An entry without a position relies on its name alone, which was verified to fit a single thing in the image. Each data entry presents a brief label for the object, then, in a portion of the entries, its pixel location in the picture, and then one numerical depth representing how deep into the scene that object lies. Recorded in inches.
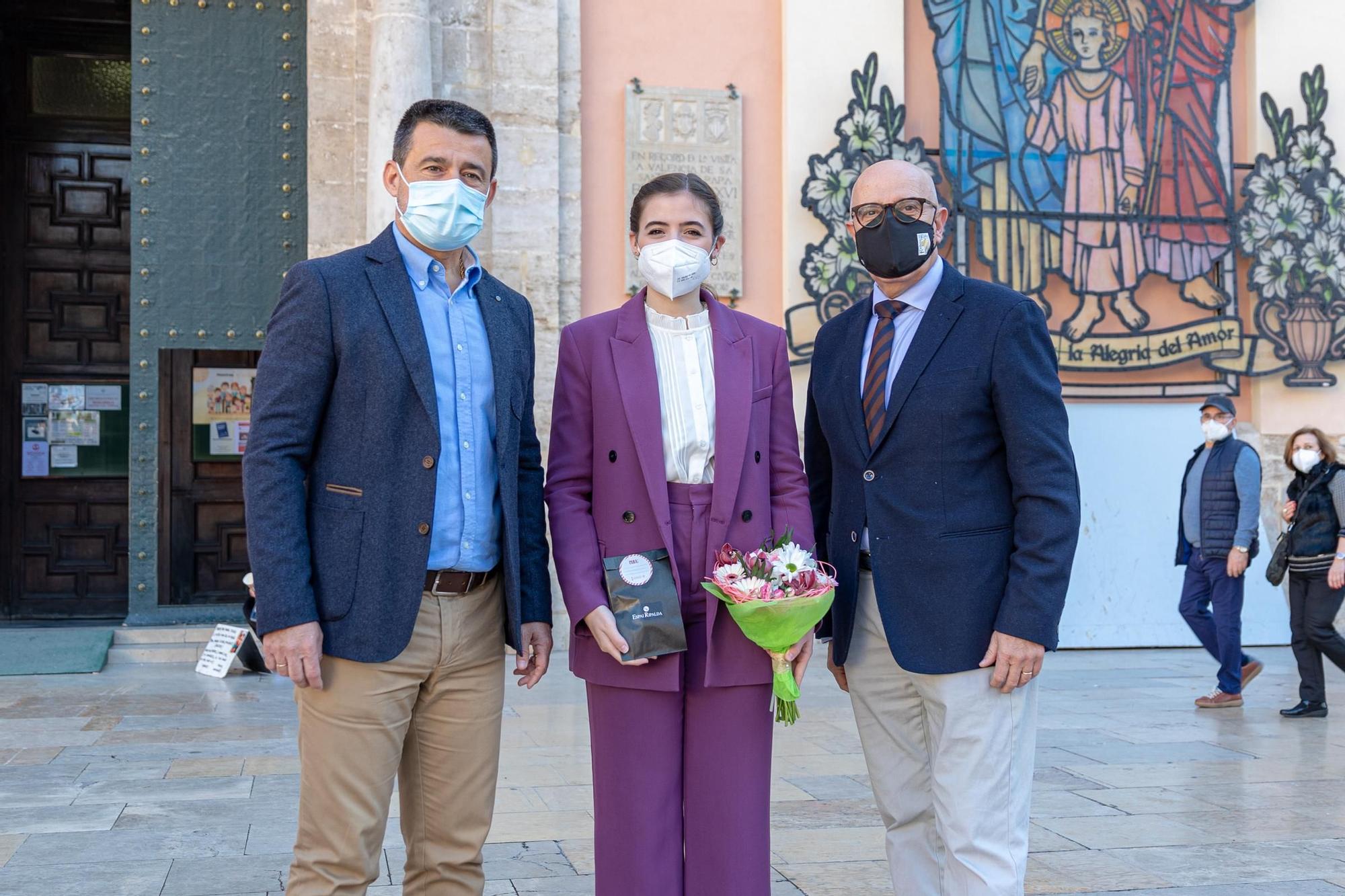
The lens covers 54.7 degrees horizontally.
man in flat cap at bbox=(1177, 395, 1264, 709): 319.0
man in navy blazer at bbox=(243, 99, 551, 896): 112.3
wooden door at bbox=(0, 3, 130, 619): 455.8
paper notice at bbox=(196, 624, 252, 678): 348.8
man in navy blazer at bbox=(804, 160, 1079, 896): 119.8
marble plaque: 390.0
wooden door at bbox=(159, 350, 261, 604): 420.8
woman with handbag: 307.6
